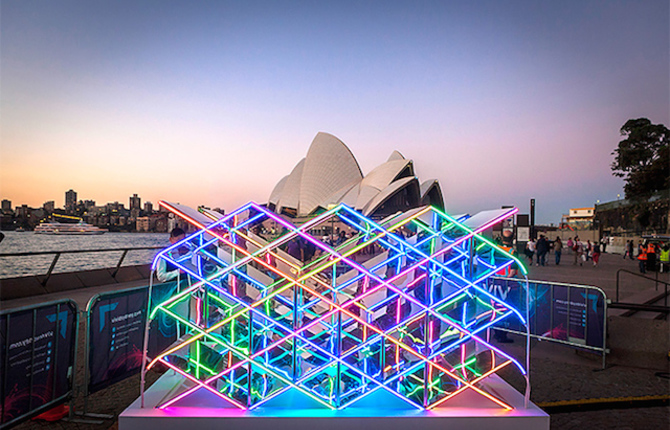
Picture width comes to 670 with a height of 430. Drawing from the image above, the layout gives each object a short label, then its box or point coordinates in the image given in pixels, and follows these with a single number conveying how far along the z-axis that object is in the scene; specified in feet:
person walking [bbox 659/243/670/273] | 49.16
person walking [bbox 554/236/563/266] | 65.82
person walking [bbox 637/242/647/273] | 51.37
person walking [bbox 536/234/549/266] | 61.82
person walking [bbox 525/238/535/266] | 64.87
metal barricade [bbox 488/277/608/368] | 17.40
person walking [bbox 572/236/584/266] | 67.00
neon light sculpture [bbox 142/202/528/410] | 7.89
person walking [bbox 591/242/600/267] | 62.22
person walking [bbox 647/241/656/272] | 50.98
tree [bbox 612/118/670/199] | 125.08
